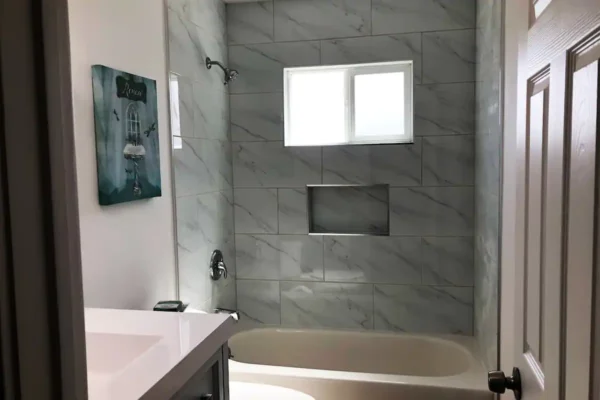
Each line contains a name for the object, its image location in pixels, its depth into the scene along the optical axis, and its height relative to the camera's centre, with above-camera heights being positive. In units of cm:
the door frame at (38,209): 47 -3
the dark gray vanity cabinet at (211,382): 126 -54
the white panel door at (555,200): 76 -6
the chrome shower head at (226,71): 304 +60
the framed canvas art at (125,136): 199 +15
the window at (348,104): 328 +41
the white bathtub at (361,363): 251 -107
